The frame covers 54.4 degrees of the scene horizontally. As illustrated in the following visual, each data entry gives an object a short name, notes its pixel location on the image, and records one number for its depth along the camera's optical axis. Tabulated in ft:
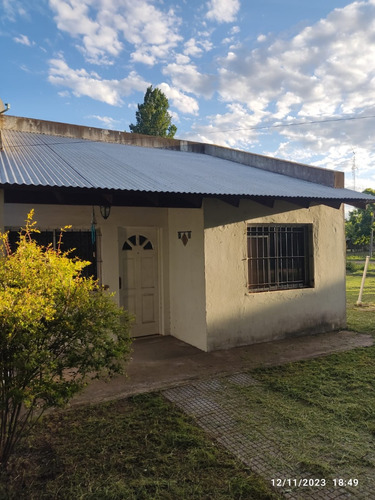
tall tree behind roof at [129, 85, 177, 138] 88.38
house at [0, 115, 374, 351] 19.33
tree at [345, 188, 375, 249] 105.50
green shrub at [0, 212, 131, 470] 8.53
